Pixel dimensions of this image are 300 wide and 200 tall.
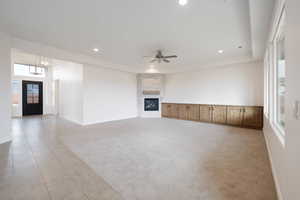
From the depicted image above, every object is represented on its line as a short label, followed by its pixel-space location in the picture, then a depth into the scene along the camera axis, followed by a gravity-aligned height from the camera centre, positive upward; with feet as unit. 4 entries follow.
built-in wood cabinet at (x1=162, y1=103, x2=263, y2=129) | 16.79 -2.15
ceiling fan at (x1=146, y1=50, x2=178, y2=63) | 15.01 +4.72
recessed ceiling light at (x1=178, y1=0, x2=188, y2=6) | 7.34 +5.14
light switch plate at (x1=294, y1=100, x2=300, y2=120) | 3.31 -0.26
